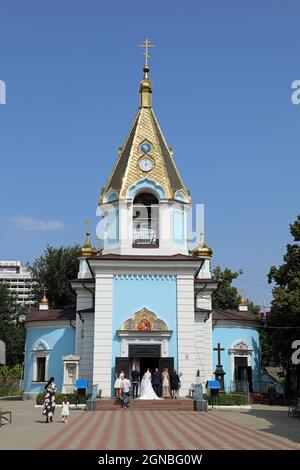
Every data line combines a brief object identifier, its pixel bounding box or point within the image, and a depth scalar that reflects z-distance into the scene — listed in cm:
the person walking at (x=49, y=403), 1631
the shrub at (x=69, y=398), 2212
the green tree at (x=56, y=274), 4459
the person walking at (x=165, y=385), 2141
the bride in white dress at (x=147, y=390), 2103
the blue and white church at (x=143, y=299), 2281
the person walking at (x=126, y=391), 1967
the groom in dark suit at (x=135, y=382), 2233
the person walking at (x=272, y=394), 2541
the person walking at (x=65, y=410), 1614
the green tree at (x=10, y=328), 4484
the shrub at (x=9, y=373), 3980
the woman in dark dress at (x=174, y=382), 2150
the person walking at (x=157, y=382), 2161
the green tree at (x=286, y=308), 2539
